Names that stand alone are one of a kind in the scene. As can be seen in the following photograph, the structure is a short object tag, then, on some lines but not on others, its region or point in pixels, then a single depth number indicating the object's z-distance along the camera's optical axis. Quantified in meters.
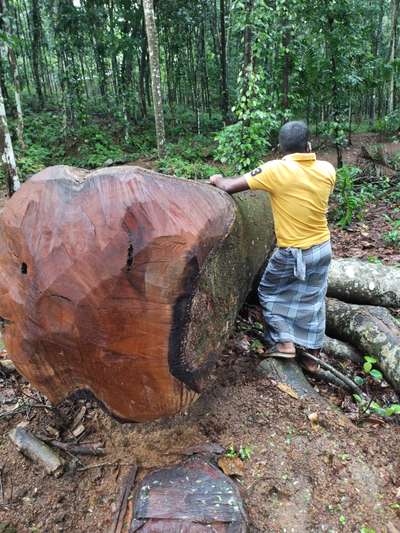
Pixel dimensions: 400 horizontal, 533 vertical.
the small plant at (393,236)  5.87
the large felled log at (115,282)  1.89
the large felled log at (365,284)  4.13
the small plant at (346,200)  6.81
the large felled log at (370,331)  3.31
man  2.78
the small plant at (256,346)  3.38
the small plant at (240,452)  2.39
